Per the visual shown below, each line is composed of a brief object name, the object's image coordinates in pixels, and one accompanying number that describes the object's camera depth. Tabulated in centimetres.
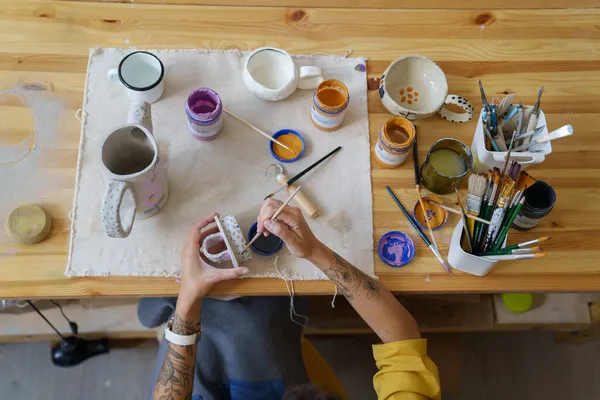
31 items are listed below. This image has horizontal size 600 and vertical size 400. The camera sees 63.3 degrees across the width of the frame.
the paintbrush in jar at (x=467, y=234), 89
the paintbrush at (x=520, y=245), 87
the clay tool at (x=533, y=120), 97
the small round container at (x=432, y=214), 100
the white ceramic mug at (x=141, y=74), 100
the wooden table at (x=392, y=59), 96
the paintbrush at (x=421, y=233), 97
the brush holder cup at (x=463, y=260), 90
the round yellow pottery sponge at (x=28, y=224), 93
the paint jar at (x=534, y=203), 95
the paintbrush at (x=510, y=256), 85
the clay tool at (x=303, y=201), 98
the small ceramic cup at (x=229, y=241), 90
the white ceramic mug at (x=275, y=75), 103
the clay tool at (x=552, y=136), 87
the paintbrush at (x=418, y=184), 98
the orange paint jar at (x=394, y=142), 96
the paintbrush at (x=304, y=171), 99
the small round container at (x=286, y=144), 102
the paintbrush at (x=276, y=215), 88
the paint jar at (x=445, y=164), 97
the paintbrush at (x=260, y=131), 102
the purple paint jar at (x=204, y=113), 96
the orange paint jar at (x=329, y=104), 99
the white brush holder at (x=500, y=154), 93
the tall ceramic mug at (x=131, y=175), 80
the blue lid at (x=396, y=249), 97
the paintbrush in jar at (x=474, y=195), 91
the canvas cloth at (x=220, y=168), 95
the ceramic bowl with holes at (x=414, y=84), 105
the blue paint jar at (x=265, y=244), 95
